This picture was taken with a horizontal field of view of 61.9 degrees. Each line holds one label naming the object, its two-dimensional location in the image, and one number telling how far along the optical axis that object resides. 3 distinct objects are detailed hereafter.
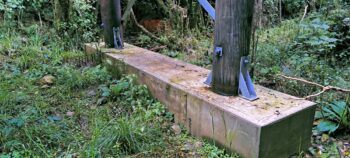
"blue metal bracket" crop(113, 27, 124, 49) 3.73
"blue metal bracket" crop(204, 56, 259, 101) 2.14
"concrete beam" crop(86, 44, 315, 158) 1.85
